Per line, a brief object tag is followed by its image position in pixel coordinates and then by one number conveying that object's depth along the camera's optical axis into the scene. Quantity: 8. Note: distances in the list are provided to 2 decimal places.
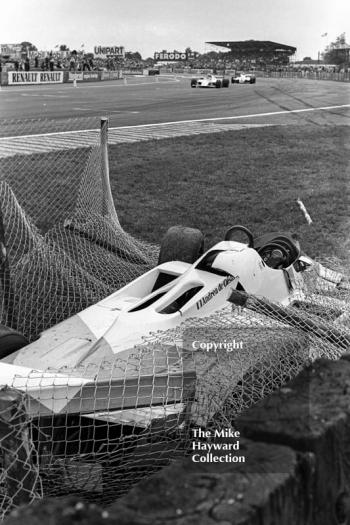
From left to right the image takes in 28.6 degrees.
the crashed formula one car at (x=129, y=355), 2.98
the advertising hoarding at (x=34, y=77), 37.78
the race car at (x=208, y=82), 40.78
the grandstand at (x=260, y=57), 75.09
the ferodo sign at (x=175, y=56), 97.50
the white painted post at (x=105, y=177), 7.42
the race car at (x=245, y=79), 49.03
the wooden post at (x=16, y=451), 2.52
